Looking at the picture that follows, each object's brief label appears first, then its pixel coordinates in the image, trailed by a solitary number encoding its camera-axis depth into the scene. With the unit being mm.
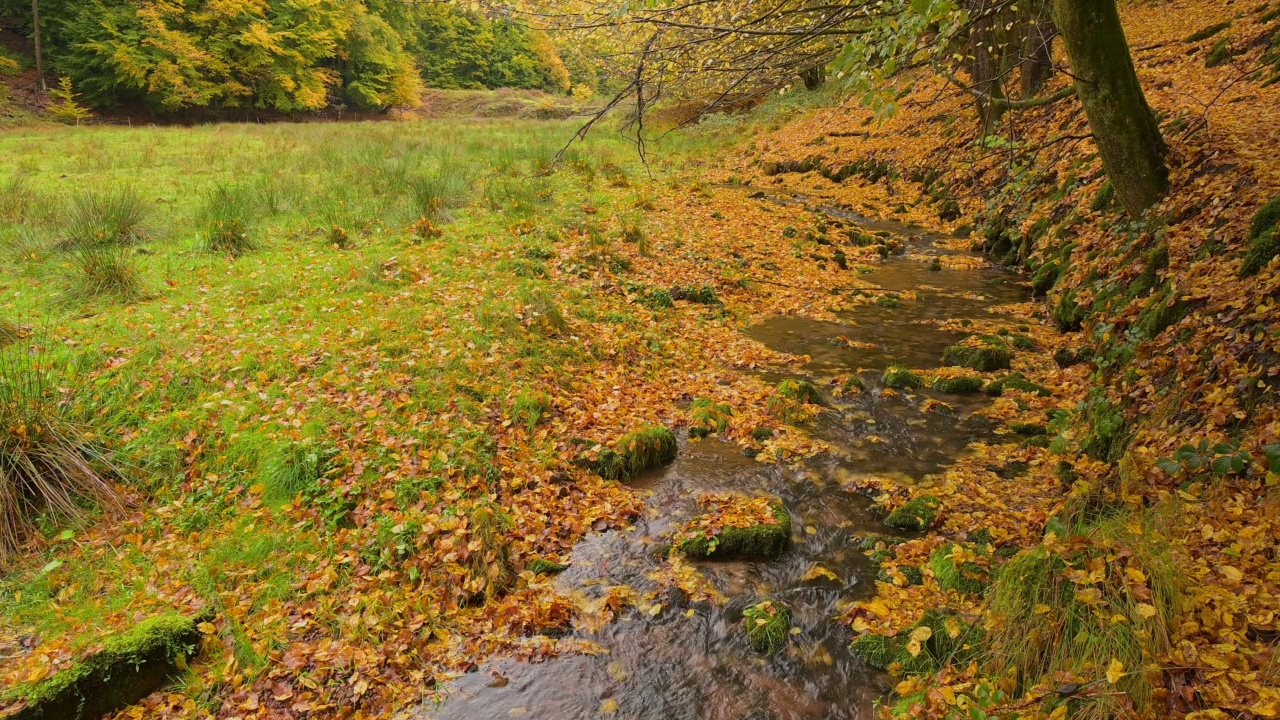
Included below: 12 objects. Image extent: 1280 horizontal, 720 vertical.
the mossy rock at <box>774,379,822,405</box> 6617
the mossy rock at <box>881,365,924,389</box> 6898
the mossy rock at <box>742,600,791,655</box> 3879
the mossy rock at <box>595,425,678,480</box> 5625
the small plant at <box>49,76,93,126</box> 25531
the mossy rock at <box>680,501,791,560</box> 4633
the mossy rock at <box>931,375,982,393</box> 6664
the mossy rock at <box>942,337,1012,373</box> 7027
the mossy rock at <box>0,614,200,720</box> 3131
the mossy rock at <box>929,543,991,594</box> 3949
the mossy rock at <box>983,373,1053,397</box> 6426
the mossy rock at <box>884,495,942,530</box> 4699
